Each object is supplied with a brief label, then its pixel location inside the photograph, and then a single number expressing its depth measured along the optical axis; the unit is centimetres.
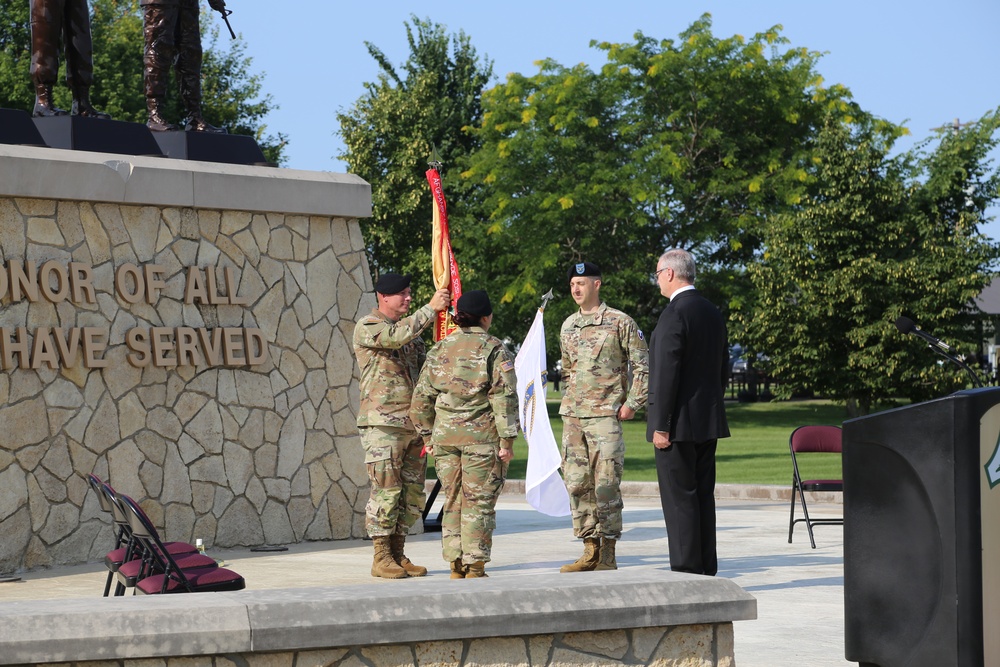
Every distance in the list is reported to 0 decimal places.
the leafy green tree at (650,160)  3994
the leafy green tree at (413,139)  4297
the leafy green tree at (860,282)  3503
